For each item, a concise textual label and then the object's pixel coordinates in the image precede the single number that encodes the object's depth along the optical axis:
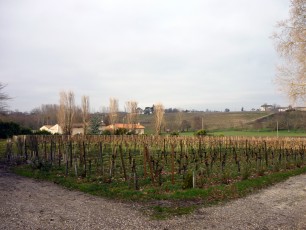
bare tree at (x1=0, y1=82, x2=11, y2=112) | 29.22
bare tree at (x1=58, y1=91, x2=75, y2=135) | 49.78
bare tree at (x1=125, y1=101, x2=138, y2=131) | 55.58
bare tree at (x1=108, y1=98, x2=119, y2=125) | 55.46
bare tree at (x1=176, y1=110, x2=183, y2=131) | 68.45
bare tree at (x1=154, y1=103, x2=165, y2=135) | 52.03
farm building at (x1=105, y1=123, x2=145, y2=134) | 54.21
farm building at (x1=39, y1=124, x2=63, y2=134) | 55.33
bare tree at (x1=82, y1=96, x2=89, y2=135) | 52.34
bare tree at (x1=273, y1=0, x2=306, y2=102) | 15.81
